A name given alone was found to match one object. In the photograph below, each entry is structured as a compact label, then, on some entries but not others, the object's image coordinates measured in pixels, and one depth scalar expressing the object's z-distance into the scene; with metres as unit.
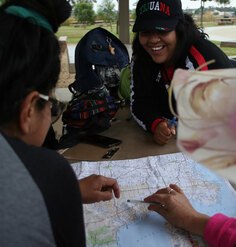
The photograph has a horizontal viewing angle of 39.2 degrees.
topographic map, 0.79
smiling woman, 1.42
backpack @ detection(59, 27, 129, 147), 1.97
